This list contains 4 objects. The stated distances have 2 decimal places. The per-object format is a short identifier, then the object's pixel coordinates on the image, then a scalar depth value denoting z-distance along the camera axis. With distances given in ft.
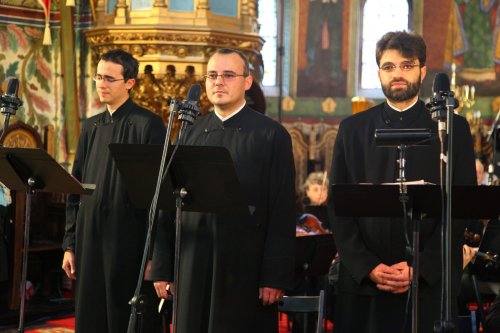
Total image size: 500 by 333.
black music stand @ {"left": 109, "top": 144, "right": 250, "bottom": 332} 22.72
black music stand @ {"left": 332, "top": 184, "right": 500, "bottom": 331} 21.01
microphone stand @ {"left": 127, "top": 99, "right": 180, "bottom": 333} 21.24
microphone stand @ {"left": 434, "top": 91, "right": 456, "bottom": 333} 18.72
